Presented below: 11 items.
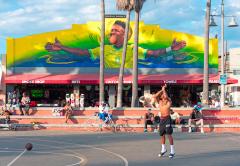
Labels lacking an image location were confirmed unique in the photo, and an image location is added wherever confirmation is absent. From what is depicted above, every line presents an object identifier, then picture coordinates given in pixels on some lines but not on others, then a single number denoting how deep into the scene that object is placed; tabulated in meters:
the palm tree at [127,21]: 32.46
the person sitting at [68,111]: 27.97
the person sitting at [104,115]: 27.78
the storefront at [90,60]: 41.69
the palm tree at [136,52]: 31.62
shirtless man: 14.83
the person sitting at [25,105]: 28.61
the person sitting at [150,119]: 27.33
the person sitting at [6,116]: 27.64
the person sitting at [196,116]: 27.48
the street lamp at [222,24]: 31.73
